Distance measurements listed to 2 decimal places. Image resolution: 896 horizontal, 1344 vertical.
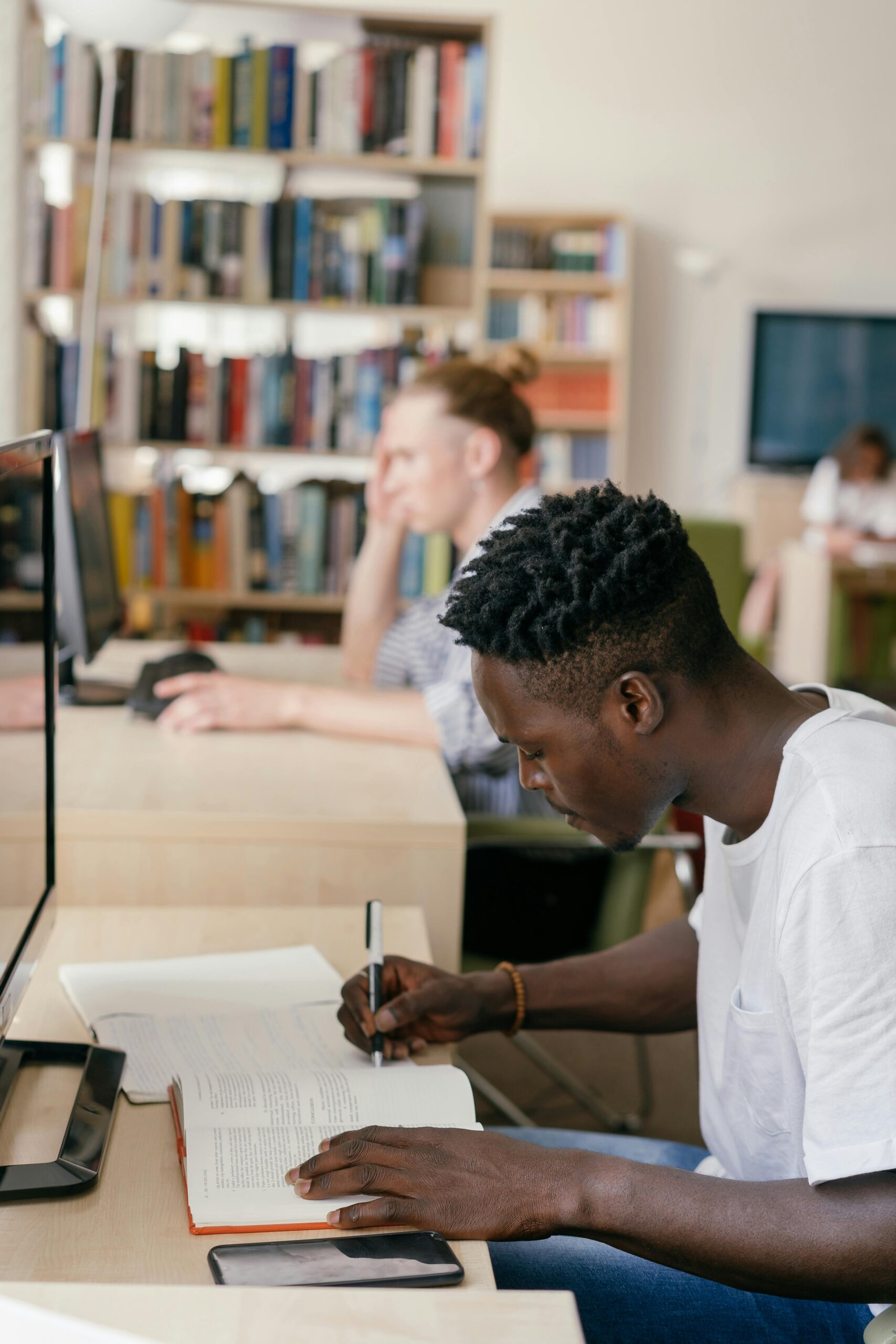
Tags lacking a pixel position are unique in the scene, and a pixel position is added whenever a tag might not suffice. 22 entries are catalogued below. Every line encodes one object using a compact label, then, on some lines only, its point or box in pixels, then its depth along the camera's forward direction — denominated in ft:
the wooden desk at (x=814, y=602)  16.94
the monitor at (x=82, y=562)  6.23
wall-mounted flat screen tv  21.35
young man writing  2.68
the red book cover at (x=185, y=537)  10.83
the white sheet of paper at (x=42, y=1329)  1.93
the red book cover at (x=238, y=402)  10.98
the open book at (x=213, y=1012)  3.44
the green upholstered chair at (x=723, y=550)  10.41
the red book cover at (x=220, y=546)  10.94
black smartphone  2.48
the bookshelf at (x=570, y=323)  19.31
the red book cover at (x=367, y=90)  10.56
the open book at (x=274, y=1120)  2.72
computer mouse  6.41
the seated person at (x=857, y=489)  20.30
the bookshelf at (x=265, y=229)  10.58
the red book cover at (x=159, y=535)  10.78
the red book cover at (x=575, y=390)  19.53
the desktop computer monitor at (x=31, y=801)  2.89
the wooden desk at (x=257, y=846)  4.90
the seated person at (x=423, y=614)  6.20
